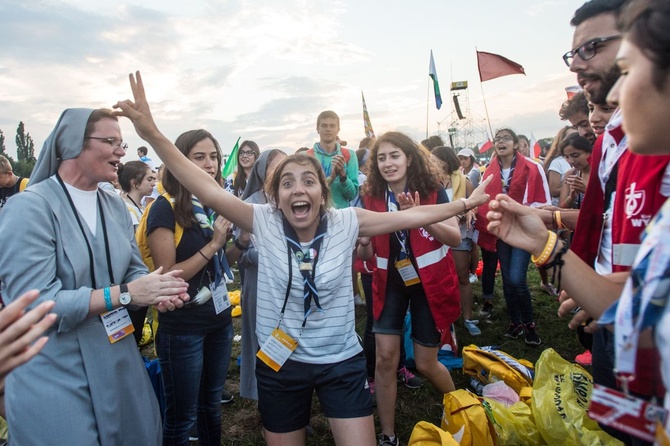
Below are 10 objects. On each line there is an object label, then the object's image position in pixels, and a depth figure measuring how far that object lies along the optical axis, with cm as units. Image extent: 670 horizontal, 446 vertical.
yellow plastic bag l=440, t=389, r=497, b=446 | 277
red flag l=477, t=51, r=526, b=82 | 762
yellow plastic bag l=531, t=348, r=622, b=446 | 261
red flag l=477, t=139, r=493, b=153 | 1604
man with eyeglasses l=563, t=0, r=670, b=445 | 146
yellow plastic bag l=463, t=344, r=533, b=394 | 360
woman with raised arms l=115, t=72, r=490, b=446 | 228
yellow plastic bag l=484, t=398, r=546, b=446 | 282
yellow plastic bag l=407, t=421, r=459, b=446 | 259
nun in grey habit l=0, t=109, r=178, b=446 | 188
